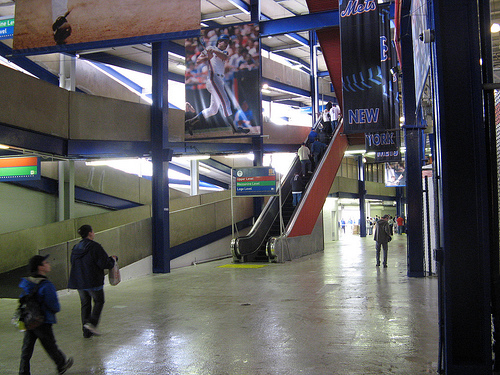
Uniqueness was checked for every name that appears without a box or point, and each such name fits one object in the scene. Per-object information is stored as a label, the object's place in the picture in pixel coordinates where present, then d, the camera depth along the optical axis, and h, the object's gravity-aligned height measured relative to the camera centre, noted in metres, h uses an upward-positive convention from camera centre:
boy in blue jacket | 4.63 -1.00
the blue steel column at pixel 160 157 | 13.71 +1.49
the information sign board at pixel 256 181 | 15.80 +0.88
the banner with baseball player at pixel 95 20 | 8.56 +3.50
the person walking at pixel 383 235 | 13.42 -0.81
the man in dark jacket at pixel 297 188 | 17.09 +0.68
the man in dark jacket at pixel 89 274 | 6.27 -0.83
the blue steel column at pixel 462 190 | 4.33 +0.13
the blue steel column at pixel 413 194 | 11.29 +0.27
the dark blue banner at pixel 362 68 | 10.10 +2.93
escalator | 15.70 -0.28
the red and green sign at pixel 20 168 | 10.60 +0.96
